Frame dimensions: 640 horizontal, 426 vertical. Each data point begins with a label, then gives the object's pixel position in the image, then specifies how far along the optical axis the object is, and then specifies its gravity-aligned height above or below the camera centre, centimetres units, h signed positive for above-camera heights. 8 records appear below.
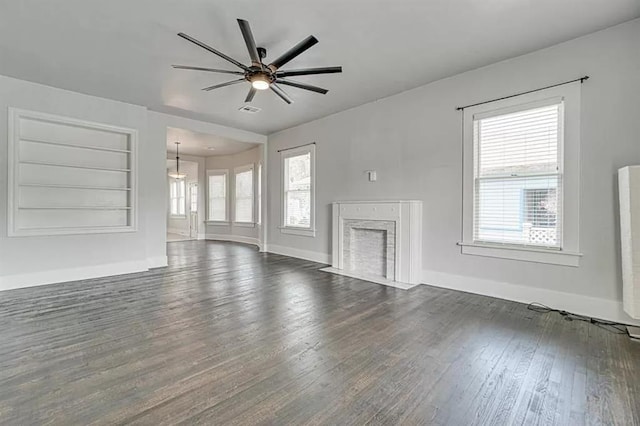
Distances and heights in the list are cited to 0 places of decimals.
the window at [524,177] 315 +43
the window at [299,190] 623 +51
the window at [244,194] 907 +58
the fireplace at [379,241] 426 -45
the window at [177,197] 1168 +64
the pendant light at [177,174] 838 +141
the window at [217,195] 996 +62
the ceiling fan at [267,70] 251 +145
